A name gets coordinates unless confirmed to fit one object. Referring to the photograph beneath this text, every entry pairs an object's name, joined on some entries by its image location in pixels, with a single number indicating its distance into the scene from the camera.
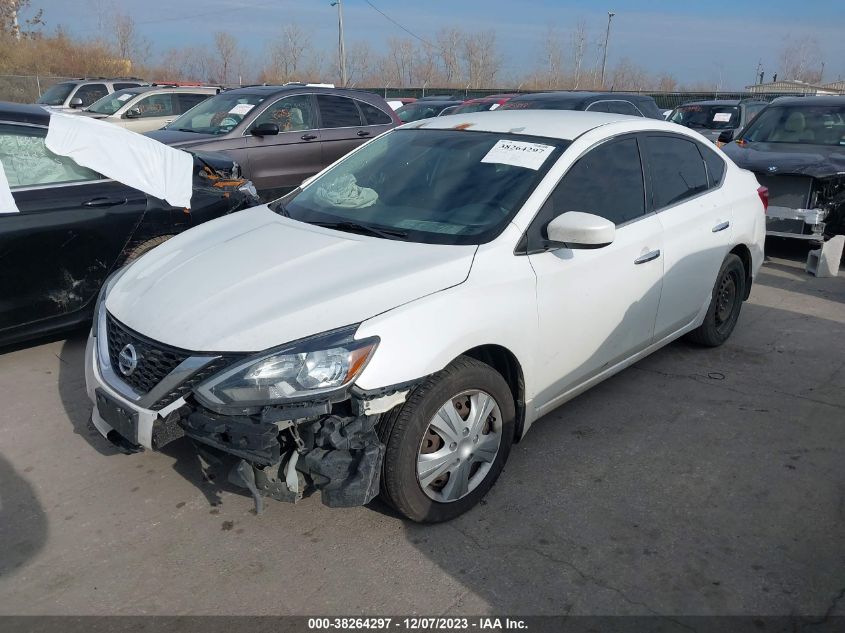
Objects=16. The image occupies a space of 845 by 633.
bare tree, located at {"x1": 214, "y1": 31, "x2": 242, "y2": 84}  55.75
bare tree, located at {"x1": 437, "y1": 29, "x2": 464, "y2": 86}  60.53
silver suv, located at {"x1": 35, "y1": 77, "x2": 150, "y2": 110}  17.84
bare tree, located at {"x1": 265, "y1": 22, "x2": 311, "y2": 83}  56.53
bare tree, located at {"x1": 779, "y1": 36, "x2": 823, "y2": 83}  66.38
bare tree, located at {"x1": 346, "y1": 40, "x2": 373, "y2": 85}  57.66
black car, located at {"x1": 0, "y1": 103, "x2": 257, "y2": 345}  4.51
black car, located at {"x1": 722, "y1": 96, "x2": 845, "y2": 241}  7.43
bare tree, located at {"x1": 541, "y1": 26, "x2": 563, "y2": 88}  62.22
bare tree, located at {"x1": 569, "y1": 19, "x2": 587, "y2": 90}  62.59
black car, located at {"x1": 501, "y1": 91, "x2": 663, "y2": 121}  10.33
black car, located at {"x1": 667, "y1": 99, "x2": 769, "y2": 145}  15.26
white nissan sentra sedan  2.76
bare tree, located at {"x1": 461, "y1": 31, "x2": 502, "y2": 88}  60.00
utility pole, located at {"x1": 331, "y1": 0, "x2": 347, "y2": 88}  36.12
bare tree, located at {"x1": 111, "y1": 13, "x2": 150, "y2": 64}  51.16
